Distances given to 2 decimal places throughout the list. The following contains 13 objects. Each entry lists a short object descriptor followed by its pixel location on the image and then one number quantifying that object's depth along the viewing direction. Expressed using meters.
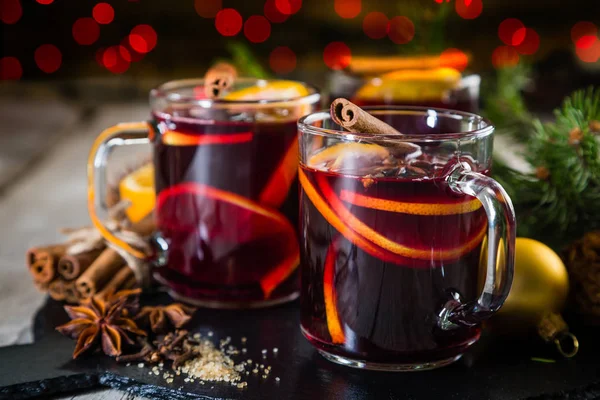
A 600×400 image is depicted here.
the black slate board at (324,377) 0.43
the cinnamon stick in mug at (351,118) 0.43
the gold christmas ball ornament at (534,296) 0.47
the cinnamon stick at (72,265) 0.53
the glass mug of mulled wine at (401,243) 0.43
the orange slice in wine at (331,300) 0.44
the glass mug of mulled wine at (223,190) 0.50
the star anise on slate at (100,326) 0.46
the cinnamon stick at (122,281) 0.53
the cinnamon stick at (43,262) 0.53
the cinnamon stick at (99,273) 0.52
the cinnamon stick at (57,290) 0.52
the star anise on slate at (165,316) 0.48
